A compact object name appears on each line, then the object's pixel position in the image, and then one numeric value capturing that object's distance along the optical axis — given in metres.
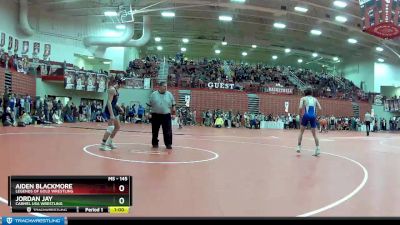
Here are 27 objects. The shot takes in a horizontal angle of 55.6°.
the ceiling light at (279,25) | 31.14
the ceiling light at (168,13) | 28.56
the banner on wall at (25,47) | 28.79
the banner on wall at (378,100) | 40.73
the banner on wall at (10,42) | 27.03
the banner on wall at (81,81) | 29.02
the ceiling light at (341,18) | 28.98
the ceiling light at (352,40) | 36.06
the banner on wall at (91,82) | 29.62
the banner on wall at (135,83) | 31.92
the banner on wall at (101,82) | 30.47
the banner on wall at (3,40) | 25.73
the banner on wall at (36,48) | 29.64
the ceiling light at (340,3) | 25.30
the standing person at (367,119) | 23.12
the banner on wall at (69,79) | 28.45
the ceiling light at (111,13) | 28.29
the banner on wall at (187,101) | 31.03
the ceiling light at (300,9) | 27.00
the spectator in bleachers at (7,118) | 17.05
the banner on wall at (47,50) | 30.56
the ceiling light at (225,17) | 29.27
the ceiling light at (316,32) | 33.09
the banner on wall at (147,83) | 31.92
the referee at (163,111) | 9.12
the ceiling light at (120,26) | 33.32
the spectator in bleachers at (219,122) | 29.28
